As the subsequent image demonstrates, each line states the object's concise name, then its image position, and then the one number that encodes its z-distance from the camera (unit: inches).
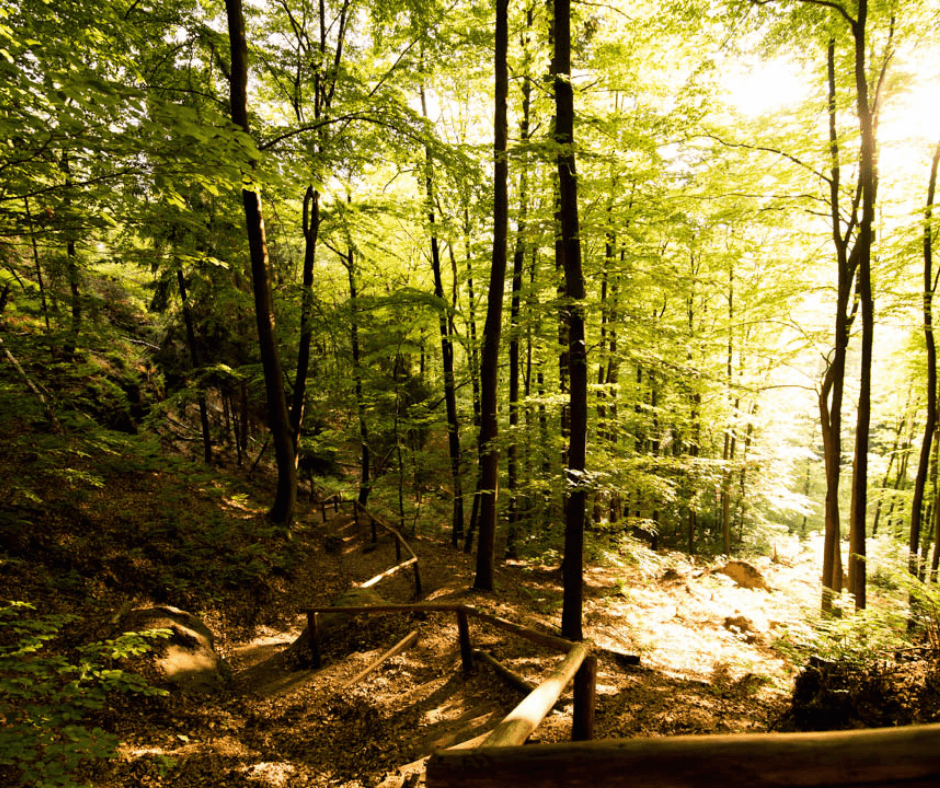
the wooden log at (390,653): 234.8
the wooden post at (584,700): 138.9
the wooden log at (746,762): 56.2
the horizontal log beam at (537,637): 154.6
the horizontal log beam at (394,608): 232.3
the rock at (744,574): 538.2
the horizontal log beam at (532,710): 82.0
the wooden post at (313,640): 256.1
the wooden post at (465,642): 233.0
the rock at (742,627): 364.2
